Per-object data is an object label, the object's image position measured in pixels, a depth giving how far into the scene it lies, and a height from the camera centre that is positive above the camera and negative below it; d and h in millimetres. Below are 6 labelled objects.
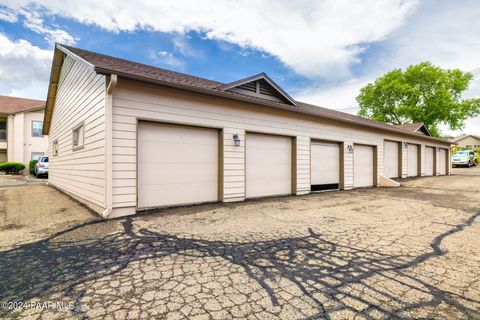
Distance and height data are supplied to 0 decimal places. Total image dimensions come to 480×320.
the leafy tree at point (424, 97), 26781 +8125
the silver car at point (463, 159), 25656 +175
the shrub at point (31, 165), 16578 -406
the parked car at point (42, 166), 14523 -415
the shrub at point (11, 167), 17000 -566
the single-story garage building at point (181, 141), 4805 +547
